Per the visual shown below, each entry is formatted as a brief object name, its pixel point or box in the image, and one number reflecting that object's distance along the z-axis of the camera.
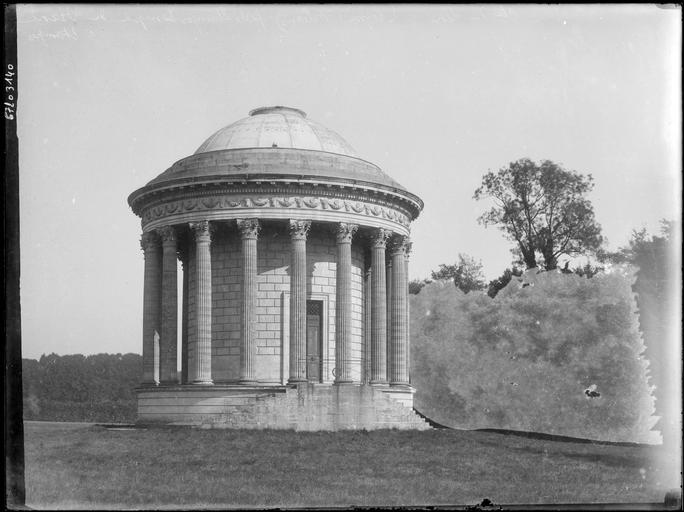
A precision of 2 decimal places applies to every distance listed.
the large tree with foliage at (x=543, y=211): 48.31
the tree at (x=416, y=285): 63.83
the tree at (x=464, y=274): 59.00
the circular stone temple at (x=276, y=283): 37.25
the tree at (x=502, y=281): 52.77
